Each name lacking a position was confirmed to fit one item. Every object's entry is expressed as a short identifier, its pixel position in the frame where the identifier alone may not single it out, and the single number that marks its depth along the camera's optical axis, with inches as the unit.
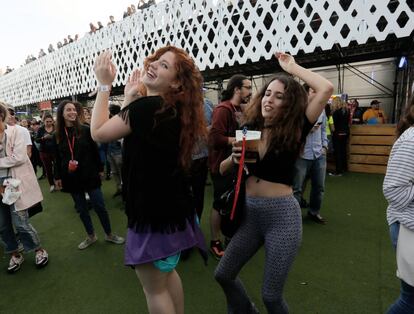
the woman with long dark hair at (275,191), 56.8
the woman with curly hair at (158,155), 47.6
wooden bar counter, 240.8
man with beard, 100.2
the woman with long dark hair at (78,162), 121.9
